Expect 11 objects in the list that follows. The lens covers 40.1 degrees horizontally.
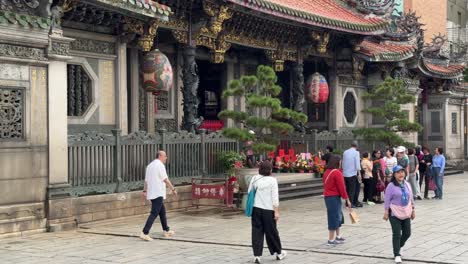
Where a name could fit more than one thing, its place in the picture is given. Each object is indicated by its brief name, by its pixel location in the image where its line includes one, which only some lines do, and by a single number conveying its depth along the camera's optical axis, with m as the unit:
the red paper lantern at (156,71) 15.76
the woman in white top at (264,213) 8.83
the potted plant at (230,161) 16.22
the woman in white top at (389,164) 16.67
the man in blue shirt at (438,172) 17.88
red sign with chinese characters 14.69
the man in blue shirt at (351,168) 14.96
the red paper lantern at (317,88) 22.23
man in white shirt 10.90
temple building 11.51
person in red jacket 10.13
